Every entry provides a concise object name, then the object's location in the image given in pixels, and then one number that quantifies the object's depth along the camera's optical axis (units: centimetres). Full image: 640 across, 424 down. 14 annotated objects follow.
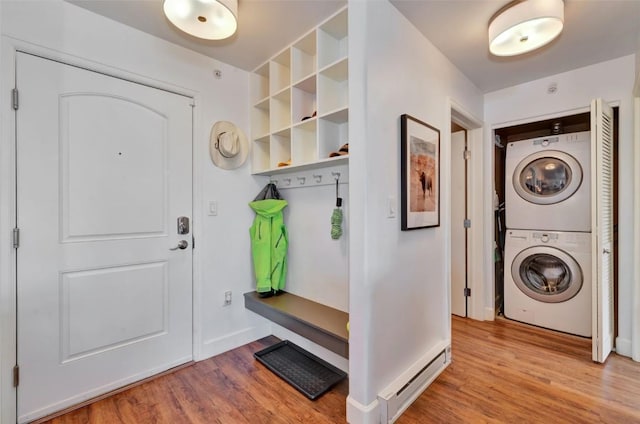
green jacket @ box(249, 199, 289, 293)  236
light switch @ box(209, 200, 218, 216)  225
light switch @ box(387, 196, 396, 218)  161
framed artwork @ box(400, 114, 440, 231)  168
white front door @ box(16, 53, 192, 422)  157
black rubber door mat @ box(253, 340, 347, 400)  183
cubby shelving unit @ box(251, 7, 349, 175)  189
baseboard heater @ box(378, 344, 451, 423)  151
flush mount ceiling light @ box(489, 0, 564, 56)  150
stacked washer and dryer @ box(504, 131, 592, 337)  252
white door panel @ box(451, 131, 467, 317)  299
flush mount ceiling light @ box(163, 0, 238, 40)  147
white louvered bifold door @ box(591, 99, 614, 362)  201
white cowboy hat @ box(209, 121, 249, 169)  224
